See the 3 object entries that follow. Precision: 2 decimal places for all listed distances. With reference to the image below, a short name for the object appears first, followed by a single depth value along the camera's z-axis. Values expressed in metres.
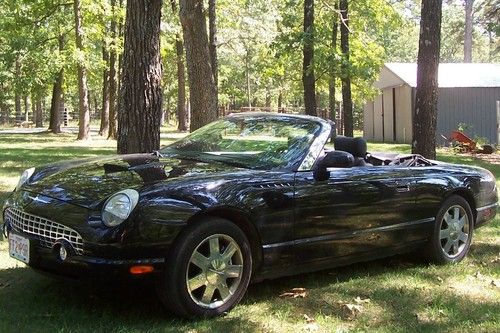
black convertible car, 3.87
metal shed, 26.16
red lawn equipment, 20.48
